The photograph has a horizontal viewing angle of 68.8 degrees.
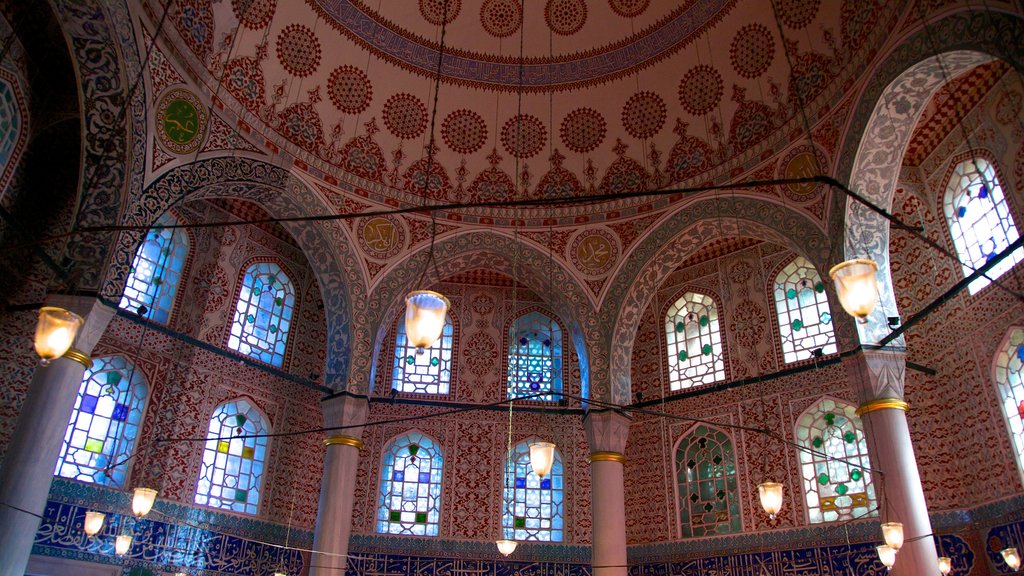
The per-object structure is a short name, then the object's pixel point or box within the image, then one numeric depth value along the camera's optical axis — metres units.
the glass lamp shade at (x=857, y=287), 5.09
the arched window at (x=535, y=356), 13.48
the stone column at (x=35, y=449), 7.02
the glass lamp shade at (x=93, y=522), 8.85
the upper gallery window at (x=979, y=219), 9.65
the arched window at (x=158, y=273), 11.01
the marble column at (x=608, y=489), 10.01
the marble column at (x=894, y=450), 7.67
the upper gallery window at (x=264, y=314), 12.15
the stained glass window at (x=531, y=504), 12.30
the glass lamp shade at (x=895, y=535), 7.56
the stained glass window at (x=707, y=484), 11.69
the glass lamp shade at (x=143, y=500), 8.36
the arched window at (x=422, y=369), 13.20
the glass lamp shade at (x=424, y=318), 5.41
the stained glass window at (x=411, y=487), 12.16
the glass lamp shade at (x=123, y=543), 9.22
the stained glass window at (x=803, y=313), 11.84
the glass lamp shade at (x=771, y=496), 8.14
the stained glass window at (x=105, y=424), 9.77
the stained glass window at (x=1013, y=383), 9.25
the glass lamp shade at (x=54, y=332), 5.30
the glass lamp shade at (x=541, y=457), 7.58
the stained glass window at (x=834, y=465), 10.69
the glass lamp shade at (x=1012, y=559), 8.70
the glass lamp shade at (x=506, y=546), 9.43
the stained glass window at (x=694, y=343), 12.87
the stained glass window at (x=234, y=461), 11.02
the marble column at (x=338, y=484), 9.65
